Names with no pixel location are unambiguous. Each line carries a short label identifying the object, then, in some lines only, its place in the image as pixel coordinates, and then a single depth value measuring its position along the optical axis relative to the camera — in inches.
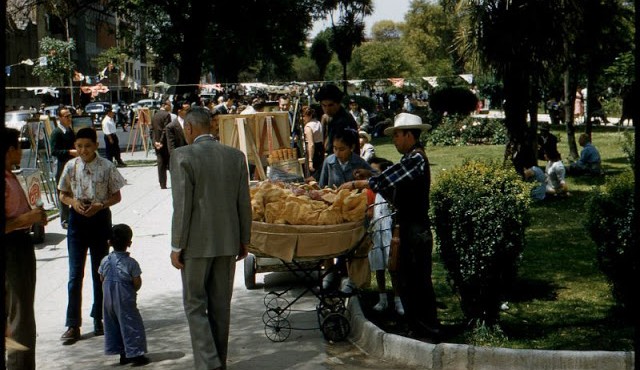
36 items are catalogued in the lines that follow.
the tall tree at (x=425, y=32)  3656.5
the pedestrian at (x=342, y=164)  338.6
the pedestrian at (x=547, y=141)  662.5
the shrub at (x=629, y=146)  316.5
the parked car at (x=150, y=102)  2405.3
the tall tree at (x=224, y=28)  1435.8
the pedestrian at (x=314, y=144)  561.6
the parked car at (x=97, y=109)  2177.7
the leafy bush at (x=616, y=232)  293.1
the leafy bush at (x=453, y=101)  1466.5
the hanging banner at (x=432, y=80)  1673.2
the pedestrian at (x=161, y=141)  744.3
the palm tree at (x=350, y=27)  2539.4
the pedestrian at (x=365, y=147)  477.8
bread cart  281.6
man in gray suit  251.6
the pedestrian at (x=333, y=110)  392.8
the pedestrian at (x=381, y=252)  324.2
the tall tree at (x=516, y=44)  636.1
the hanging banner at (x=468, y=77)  1581.7
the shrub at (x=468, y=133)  1223.5
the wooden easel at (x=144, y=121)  1137.4
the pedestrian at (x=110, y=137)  952.9
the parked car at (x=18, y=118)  1391.5
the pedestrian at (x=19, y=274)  238.2
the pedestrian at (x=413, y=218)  275.7
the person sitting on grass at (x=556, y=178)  647.8
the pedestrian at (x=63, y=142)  553.4
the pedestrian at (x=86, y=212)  307.7
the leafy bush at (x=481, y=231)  279.4
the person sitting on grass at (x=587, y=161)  757.3
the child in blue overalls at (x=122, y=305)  276.7
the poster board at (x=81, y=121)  956.6
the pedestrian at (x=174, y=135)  683.4
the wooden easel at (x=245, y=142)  475.2
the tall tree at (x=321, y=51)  3420.3
